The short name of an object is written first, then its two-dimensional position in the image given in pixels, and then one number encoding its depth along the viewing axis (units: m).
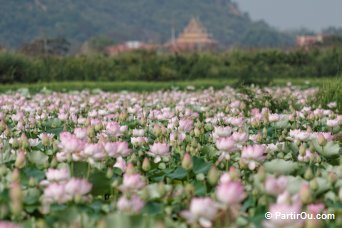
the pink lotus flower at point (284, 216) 1.71
